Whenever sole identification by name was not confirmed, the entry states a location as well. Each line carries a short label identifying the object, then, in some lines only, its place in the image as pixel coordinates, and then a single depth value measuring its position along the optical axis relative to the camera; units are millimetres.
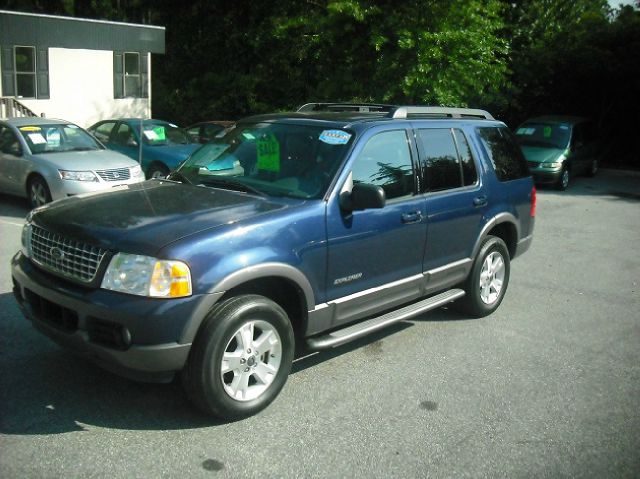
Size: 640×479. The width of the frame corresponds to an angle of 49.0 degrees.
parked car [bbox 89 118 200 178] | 13320
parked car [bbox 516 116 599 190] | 16219
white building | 19547
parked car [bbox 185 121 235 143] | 15896
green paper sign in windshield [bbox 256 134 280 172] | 5039
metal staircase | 18938
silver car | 10398
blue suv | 3840
